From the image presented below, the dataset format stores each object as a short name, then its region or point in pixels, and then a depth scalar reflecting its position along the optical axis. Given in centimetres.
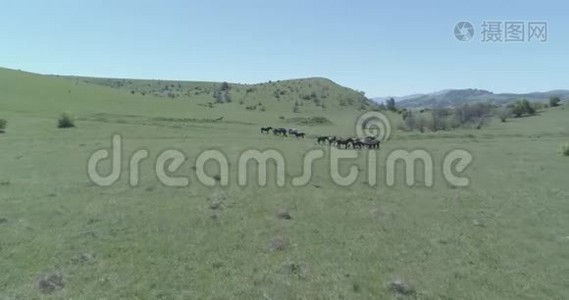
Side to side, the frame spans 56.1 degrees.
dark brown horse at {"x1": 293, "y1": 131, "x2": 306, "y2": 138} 5937
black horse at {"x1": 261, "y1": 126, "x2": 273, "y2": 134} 6349
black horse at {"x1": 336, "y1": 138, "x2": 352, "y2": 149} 4809
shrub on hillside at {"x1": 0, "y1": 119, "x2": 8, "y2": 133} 4744
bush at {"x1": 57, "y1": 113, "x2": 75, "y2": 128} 5291
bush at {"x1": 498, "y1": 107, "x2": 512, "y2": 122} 9283
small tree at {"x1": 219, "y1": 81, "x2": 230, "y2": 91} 15538
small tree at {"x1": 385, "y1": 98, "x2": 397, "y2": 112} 13859
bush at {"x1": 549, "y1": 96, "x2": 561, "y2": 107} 12018
